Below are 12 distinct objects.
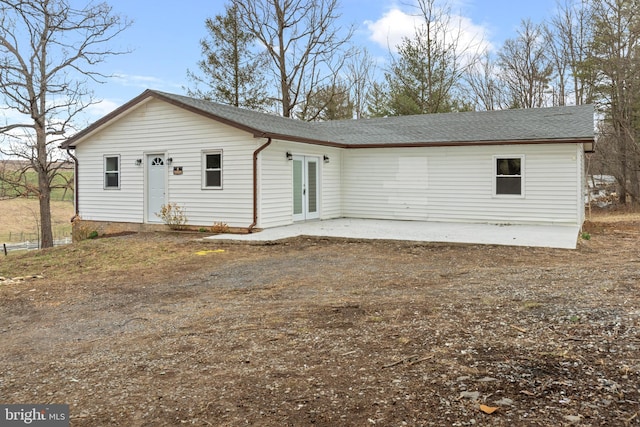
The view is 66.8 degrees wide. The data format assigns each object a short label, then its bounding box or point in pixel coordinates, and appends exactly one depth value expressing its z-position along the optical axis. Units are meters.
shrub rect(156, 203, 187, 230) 13.48
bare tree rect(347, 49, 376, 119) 29.34
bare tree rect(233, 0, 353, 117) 25.77
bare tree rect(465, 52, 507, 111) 28.83
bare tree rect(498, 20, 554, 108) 27.03
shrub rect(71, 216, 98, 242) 14.26
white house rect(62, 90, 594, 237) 12.76
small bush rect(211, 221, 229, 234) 12.82
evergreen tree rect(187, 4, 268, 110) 25.80
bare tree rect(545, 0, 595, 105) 23.63
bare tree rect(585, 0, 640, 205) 20.22
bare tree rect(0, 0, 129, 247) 18.62
